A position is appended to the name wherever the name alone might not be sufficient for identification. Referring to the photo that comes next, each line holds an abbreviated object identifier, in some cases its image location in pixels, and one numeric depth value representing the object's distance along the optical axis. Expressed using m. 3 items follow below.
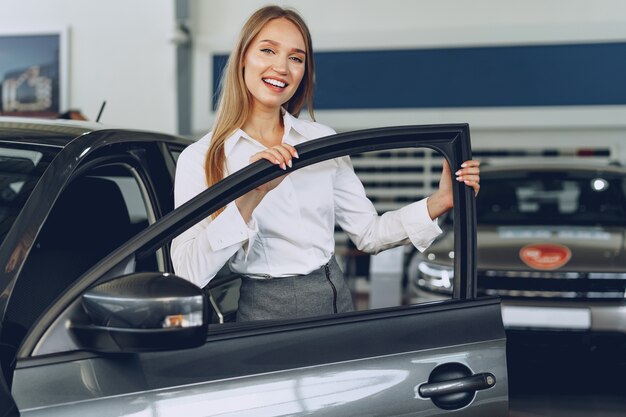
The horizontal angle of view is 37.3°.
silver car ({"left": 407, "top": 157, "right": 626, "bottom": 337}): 4.41
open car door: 1.39
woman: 1.90
